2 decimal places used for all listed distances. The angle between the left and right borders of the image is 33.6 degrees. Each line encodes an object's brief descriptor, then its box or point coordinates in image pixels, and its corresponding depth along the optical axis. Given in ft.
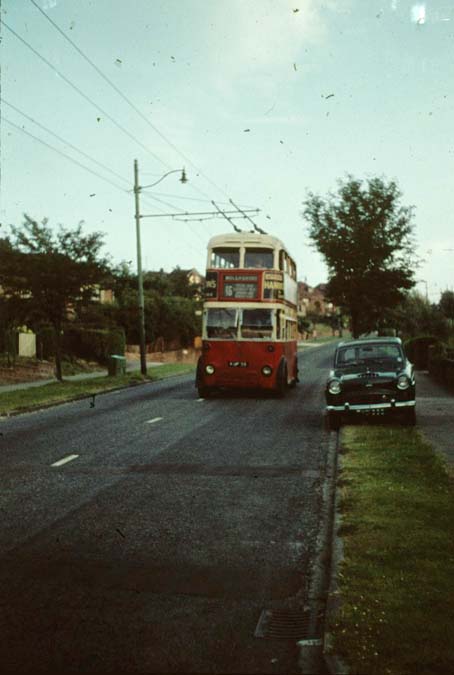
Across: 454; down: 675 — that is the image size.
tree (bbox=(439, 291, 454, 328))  136.05
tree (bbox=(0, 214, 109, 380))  85.56
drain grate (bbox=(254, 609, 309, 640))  15.54
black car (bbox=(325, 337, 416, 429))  47.98
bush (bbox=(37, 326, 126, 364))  122.01
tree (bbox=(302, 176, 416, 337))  133.08
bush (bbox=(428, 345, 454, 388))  78.95
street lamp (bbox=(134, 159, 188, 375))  113.80
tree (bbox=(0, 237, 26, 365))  84.64
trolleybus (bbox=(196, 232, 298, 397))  72.90
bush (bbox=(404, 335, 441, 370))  116.88
